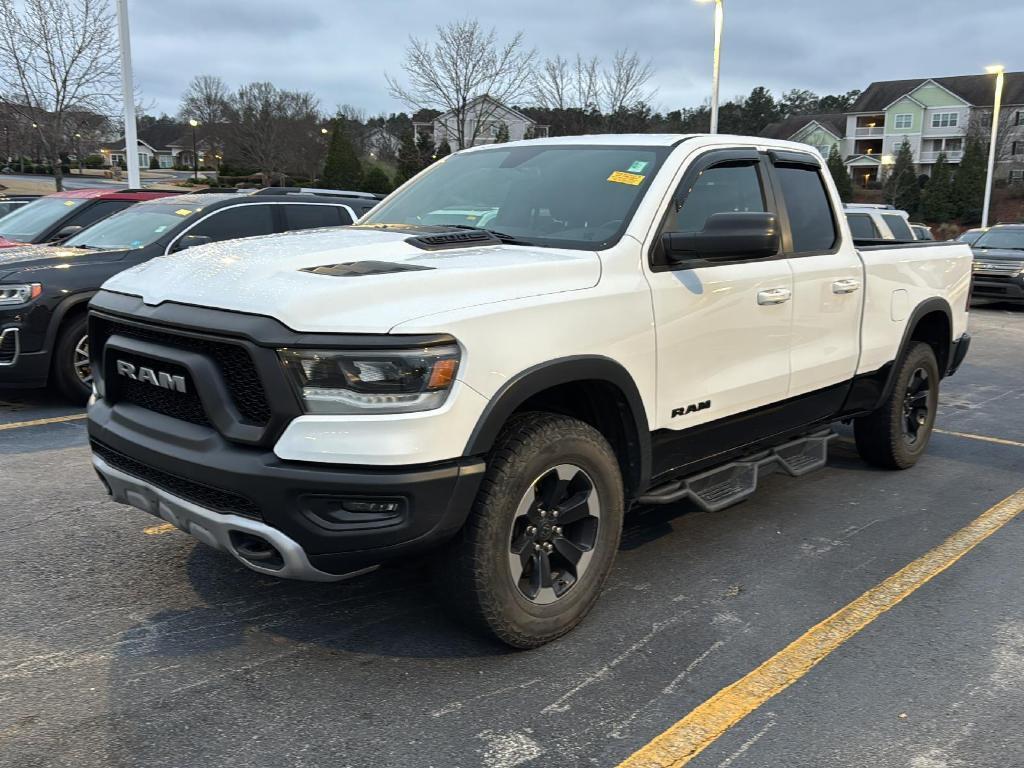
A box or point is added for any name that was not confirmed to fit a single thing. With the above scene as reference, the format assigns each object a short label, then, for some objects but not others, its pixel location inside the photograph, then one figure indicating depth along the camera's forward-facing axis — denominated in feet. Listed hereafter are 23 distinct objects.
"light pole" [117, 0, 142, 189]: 52.54
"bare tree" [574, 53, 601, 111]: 114.32
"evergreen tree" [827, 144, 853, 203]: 190.60
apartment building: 231.09
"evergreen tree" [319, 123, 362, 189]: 135.64
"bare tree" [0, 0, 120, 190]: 69.72
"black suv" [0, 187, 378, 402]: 22.52
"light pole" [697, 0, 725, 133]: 60.39
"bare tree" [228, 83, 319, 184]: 159.63
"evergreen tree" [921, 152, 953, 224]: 177.37
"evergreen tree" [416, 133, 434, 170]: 141.59
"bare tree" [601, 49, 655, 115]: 113.70
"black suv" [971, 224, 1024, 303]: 53.23
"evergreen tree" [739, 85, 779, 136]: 342.44
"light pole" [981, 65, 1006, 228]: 100.34
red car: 29.86
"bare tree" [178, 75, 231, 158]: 172.45
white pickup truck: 9.07
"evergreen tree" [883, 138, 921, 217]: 191.72
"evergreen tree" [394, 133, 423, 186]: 132.98
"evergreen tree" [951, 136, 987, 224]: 176.35
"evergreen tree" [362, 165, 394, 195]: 129.70
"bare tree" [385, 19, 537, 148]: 105.29
